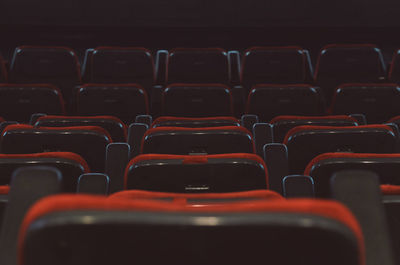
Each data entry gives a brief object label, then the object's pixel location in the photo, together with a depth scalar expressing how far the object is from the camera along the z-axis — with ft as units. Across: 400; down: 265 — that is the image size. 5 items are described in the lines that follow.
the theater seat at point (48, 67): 18.08
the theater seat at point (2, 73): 18.07
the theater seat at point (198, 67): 18.27
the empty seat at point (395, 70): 18.21
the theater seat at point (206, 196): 6.94
